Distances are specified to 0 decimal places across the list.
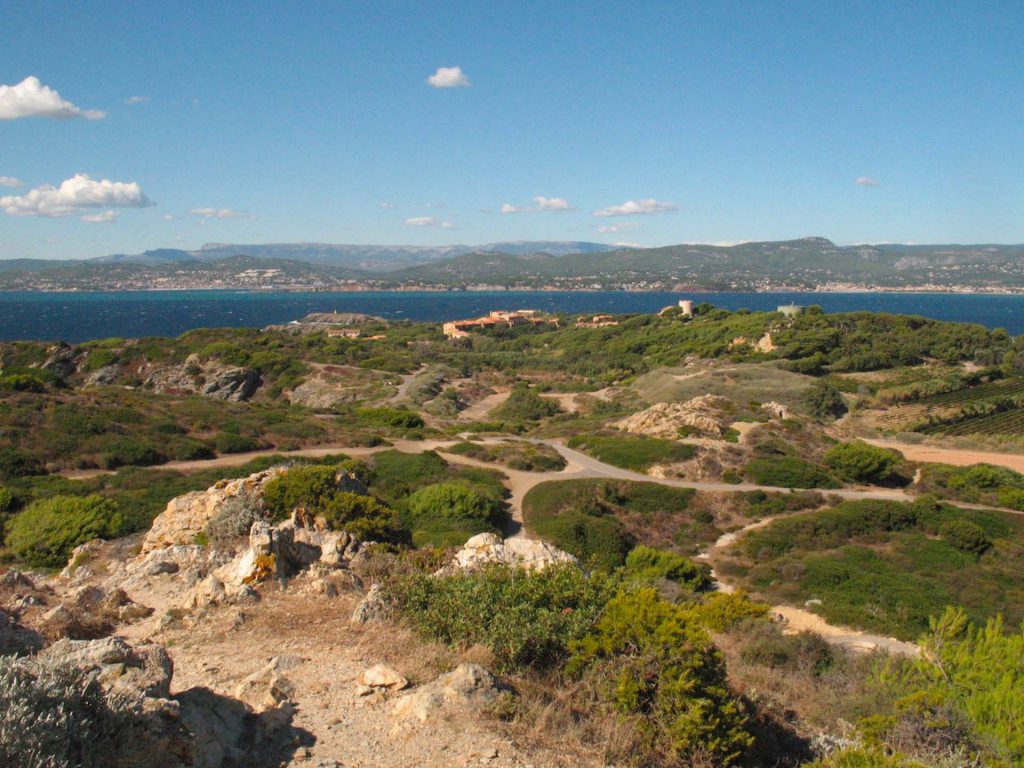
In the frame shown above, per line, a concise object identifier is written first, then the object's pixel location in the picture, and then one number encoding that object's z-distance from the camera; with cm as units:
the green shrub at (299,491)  1419
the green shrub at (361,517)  1336
